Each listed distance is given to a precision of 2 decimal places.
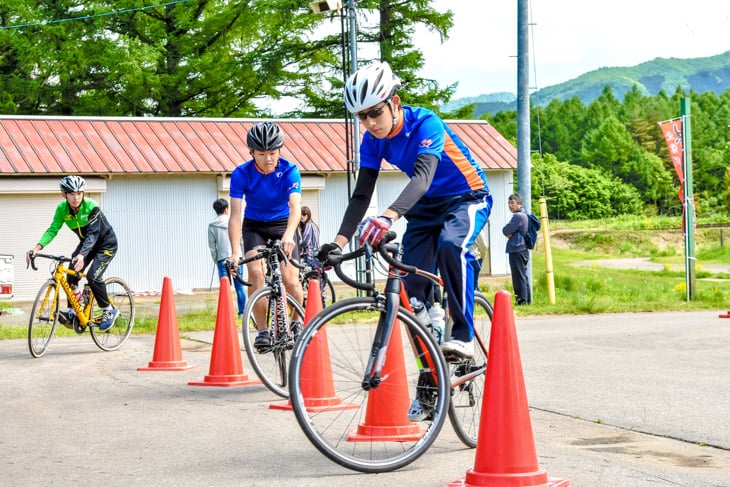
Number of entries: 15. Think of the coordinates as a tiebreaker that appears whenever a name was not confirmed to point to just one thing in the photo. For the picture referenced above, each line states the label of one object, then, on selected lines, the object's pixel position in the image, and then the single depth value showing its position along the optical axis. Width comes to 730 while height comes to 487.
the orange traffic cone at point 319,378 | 5.59
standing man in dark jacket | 19.16
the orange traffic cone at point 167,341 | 11.30
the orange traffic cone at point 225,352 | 9.83
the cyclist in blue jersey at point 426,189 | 6.07
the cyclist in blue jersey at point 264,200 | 9.45
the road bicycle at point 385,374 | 5.54
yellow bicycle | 12.82
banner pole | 19.28
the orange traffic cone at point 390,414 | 6.21
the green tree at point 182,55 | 44.62
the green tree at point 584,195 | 103.31
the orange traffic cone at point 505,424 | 5.07
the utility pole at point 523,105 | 20.11
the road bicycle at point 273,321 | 8.95
